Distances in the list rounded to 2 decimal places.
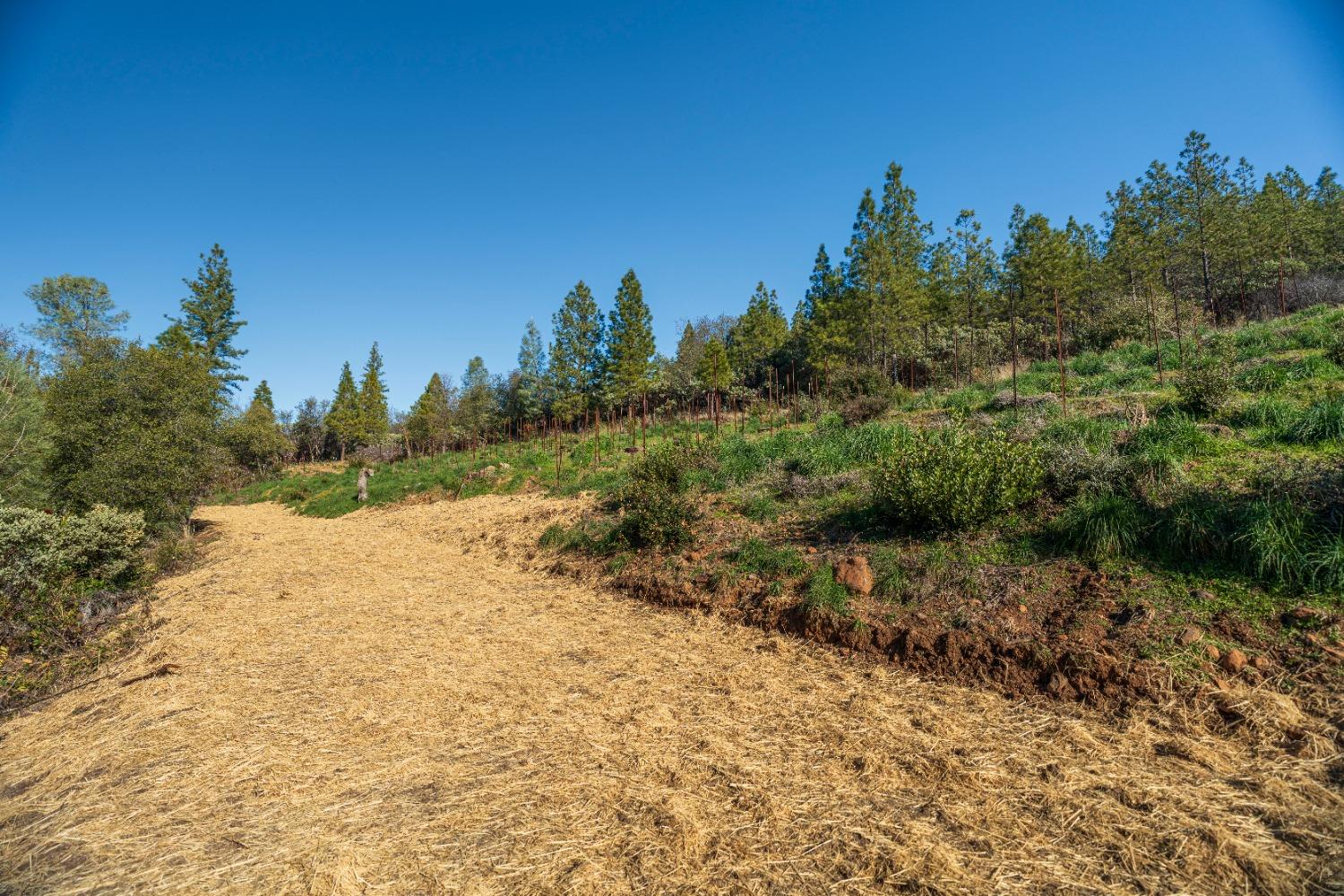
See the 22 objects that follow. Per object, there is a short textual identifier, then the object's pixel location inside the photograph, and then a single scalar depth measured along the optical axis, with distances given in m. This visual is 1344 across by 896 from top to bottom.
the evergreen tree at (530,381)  40.66
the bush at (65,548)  5.67
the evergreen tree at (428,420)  33.72
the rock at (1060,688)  3.62
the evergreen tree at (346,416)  43.06
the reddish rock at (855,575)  5.38
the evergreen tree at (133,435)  10.64
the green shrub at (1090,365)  12.02
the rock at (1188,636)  3.59
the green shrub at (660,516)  7.98
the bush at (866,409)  11.99
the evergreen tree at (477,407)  35.88
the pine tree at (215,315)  32.19
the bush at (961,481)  5.57
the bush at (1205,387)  6.70
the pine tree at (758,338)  32.53
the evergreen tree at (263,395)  46.22
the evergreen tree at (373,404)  42.88
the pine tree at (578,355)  35.19
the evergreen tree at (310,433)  46.03
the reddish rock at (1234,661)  3.35
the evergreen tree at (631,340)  33.62
